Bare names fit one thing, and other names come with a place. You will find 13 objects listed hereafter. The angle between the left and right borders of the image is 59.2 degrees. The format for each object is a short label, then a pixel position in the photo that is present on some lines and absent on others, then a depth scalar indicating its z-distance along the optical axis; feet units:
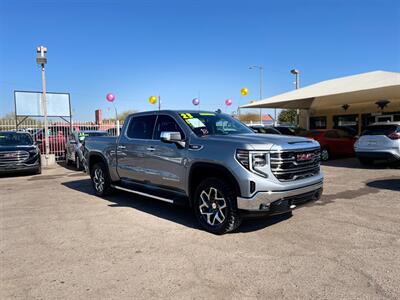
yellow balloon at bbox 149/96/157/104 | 91.86
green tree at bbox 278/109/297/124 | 173.88
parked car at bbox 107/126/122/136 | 63.87
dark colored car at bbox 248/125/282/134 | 55.62
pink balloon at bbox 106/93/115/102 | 72.79
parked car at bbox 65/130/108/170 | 45.91
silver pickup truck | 15.67
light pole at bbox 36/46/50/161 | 53.45
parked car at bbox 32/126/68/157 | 58.61
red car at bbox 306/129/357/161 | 50.42
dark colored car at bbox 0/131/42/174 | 39.58
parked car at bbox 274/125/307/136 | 62.06
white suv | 38.52
